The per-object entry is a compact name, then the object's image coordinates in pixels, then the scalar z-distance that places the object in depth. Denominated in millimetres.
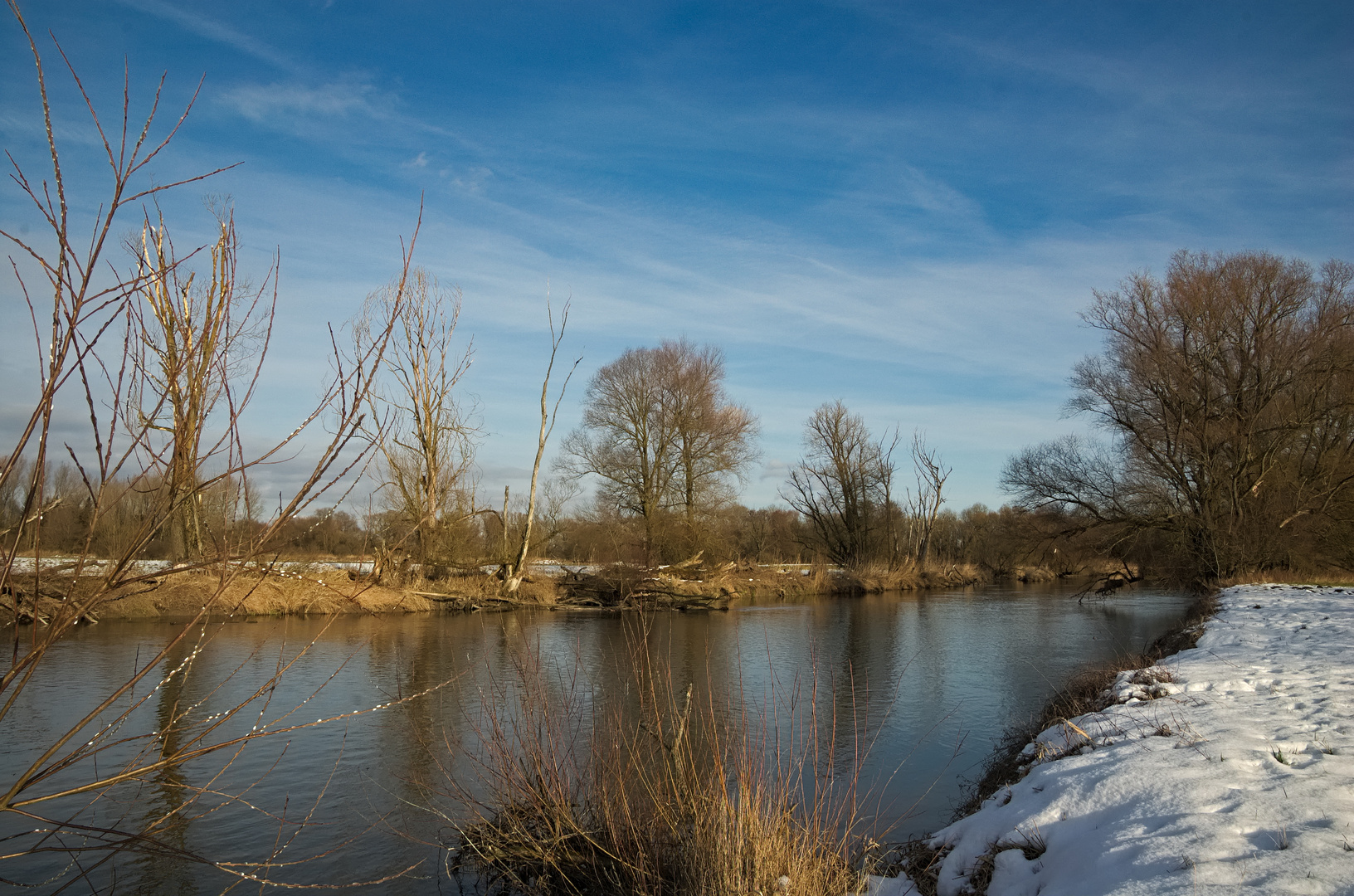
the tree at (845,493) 40062
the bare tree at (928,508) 44594
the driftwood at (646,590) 25500
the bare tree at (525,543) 23656
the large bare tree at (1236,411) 22703
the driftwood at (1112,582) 27656
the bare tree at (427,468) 23734
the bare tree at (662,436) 31234
